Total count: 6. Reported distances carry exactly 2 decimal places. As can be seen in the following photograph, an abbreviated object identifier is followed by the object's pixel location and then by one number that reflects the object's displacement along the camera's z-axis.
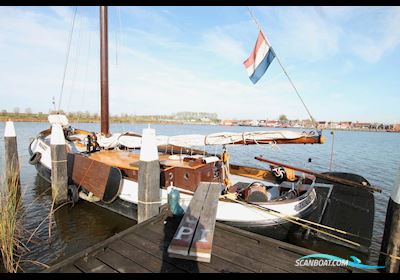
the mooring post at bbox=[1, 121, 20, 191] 10.04
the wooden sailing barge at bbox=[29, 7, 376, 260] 5.90
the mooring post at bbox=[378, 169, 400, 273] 3.24
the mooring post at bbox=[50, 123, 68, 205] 7.86
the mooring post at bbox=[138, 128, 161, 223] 5.15
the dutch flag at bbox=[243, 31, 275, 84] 7.29
